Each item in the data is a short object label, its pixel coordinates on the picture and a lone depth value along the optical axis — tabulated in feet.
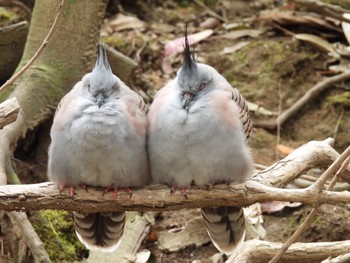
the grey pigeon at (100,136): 25.46
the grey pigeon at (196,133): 25.63
